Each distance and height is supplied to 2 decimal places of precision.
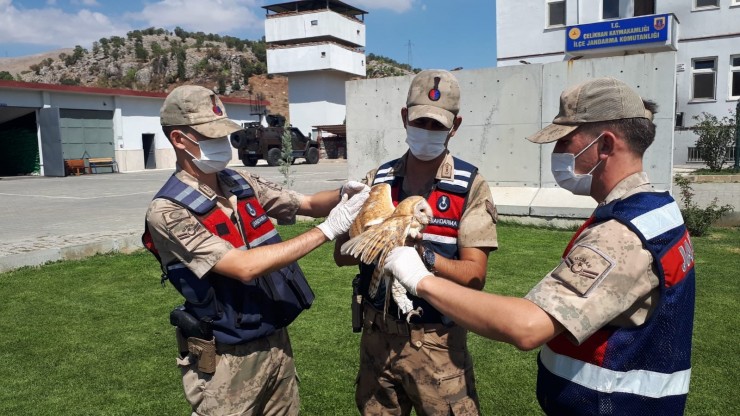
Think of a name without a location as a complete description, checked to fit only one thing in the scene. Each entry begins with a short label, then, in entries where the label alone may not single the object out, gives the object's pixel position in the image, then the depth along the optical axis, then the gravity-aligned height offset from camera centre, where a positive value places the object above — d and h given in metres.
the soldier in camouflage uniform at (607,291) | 1.54 -0.41
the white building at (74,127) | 25.33 +1.78
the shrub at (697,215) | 8.85 -1.14
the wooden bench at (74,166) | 26.05 -0.15
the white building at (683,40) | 20.55 +4.13
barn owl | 2.01 -0.28
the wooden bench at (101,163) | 27.08 -0.06
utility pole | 14.95 +0.07
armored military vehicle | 27.36 +0.73
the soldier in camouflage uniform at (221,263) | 2.18 -0.41
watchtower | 45.12 +8.15
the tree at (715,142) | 16.34 +0.07
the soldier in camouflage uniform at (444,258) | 2.38 -0.53
